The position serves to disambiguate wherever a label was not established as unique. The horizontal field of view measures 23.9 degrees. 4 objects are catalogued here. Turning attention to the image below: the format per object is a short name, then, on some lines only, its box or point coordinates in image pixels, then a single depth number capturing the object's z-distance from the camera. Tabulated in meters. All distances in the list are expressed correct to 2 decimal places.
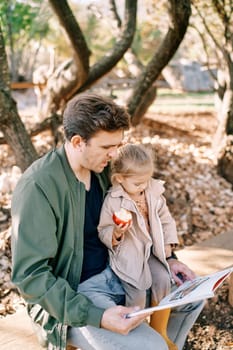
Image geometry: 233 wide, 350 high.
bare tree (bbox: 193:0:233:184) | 6.52
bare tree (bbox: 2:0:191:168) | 5.34
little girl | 2.57
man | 2.23
